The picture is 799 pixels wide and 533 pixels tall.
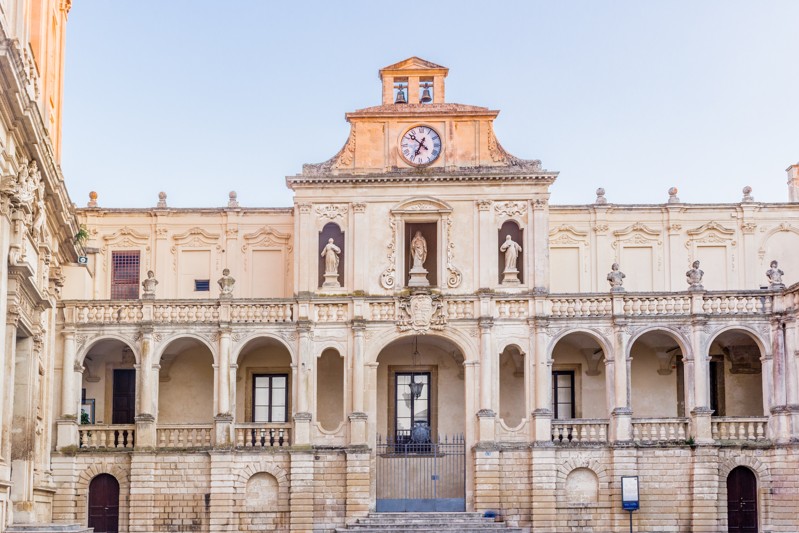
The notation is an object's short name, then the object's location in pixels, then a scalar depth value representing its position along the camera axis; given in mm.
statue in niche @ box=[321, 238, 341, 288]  42594
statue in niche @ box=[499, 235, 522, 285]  42375
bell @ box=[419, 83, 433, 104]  44500
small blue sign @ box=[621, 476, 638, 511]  39938
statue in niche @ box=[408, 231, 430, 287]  42906
